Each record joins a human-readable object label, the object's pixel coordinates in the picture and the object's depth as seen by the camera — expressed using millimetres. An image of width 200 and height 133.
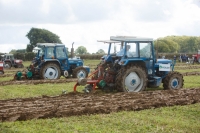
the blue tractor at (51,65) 20469
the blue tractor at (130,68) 13676
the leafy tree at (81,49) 114462
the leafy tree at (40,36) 80300
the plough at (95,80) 13250
